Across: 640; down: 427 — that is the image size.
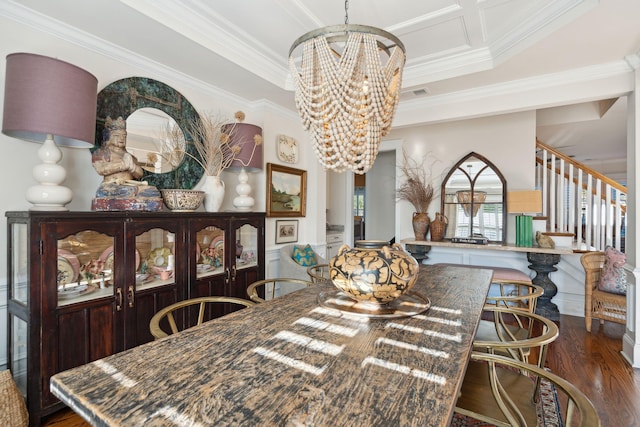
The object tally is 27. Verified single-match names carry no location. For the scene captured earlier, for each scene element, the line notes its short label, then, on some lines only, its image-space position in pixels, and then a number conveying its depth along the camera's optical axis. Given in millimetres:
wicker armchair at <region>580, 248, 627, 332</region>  3133
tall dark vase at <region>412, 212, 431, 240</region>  4363
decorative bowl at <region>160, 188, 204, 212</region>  2447
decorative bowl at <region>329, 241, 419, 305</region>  1325
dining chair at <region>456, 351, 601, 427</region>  879
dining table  713
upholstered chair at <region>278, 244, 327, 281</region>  3321
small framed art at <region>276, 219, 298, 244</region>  3730
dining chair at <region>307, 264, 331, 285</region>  2400
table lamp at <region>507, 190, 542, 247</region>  3699
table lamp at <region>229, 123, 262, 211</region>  3055
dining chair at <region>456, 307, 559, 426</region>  1213
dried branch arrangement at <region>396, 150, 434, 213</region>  4441
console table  3512
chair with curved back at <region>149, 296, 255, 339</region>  1326
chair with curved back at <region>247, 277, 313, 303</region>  1899
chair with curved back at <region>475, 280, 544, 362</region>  1810
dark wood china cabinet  1653
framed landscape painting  3570
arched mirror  4078
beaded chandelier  1488
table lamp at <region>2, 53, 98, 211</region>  1681
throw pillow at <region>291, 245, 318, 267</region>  3613
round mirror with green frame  2293
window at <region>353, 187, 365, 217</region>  7633
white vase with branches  2742
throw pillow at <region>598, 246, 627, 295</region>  3154
